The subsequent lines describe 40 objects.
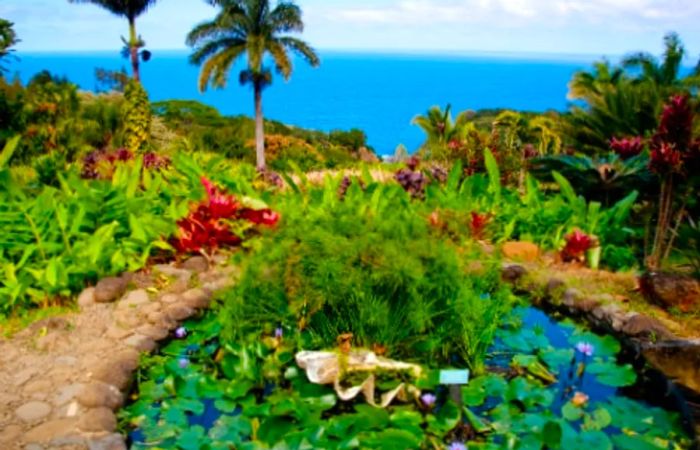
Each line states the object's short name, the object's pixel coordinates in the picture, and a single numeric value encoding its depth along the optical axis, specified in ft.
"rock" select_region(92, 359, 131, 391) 11.49
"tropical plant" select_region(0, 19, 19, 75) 51.52
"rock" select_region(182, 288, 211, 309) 14.94
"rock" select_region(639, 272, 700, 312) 14.58
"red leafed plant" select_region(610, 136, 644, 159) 21.43
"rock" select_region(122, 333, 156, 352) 12.93
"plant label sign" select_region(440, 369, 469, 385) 9.69
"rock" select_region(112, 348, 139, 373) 11.96
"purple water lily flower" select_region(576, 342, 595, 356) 11.85
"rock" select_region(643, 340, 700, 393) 12.05
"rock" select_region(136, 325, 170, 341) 13.43
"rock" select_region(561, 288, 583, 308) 15.37
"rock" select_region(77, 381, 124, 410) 10.75
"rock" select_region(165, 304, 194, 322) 14.29
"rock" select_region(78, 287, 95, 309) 14.43
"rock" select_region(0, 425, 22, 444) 9.80
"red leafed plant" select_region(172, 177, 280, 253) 16.89
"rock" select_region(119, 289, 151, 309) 14.47
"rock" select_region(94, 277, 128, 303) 14.53
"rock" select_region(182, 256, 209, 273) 16.56
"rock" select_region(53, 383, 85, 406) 10.84
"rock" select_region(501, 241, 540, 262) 18.06
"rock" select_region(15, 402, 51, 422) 10.42
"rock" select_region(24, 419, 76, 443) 9.84
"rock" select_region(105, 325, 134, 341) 13.19
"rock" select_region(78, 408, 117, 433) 10.12
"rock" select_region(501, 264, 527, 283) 16.78
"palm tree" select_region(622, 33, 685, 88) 60.95
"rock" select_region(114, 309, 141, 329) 13.69
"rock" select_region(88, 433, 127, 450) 9.61
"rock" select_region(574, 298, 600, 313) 14.96
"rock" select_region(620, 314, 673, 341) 13.26
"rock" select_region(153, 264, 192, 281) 16.05
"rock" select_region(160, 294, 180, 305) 14.85
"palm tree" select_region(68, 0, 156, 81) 79.71
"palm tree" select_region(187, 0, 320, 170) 77.87
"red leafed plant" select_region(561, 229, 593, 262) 17.47
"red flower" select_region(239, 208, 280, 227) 17.71
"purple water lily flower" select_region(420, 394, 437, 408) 10.67
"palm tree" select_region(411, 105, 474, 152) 57.06
